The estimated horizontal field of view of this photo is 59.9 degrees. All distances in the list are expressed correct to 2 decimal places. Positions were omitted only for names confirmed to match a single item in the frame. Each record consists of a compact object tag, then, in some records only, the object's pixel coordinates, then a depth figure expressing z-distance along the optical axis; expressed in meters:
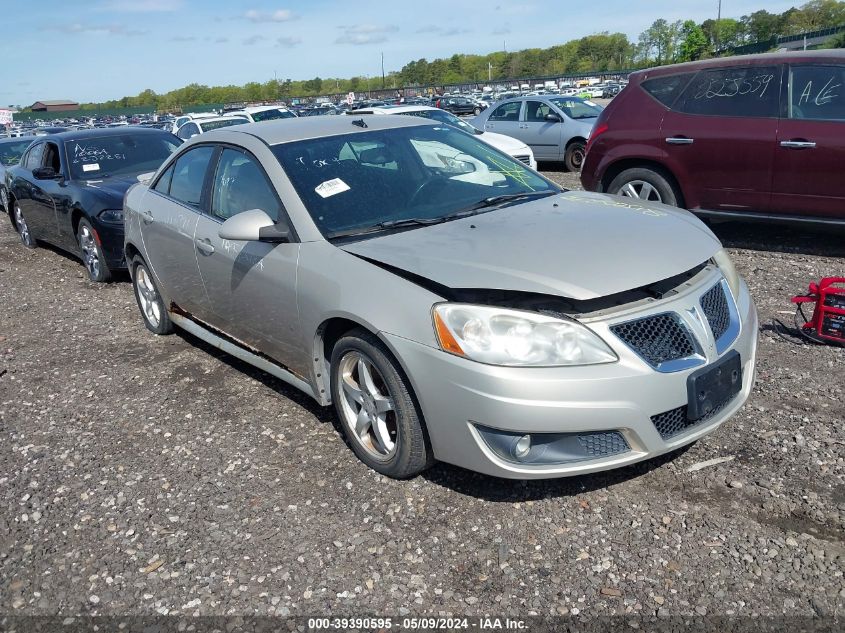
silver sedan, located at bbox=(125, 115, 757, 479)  2.91
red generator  4.63
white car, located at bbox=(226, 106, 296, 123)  19.03
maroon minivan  6.43
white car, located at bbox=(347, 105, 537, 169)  12.23
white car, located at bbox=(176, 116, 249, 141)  17.27
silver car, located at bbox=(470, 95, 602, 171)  14.45
